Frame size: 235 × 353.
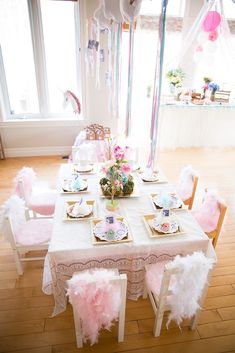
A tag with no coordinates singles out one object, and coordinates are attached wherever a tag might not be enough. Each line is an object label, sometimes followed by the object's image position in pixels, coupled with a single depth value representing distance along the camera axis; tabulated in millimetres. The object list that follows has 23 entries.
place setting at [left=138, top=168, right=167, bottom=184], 2229
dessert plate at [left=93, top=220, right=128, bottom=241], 1539
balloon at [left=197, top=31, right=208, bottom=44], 3889
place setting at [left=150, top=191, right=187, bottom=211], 1858
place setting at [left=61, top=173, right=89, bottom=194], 2053
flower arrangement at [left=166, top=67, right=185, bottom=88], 4402
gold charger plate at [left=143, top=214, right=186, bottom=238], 1576
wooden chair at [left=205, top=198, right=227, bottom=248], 1861
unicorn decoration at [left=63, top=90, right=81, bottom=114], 3902
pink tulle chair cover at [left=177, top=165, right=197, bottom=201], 2271
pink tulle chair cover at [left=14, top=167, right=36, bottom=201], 2170
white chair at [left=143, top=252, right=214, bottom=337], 1253
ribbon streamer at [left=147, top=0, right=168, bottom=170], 1851
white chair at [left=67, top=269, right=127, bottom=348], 1164
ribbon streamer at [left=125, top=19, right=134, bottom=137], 2623
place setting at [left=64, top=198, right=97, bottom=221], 1720
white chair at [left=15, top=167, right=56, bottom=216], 2182
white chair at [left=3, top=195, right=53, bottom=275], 1792
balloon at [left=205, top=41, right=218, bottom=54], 4004
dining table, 1502
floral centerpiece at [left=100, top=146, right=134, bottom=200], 1737
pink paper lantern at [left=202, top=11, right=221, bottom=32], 3410
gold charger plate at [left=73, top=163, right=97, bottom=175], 2384
